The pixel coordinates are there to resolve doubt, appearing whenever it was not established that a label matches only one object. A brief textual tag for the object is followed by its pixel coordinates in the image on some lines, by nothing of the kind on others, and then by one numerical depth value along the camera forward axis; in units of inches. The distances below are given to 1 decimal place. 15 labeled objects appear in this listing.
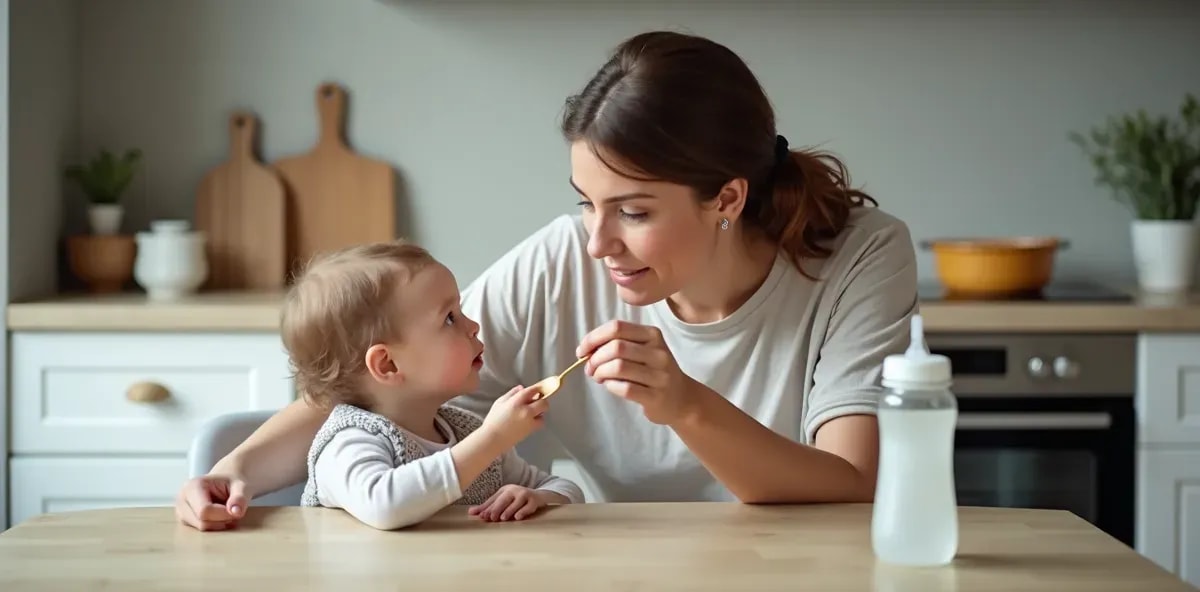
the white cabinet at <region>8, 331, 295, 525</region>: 109.0
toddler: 60.8
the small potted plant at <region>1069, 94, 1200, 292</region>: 119.0
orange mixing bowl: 113.0
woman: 57.5
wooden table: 45.3
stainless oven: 107.4
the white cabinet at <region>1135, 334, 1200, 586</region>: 107.2
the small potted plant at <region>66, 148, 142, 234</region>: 122.6
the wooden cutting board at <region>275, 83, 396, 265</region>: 127.6
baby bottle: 45.6
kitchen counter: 106.5
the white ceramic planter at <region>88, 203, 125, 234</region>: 122.6
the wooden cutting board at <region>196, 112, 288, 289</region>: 126.0
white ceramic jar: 117.6
